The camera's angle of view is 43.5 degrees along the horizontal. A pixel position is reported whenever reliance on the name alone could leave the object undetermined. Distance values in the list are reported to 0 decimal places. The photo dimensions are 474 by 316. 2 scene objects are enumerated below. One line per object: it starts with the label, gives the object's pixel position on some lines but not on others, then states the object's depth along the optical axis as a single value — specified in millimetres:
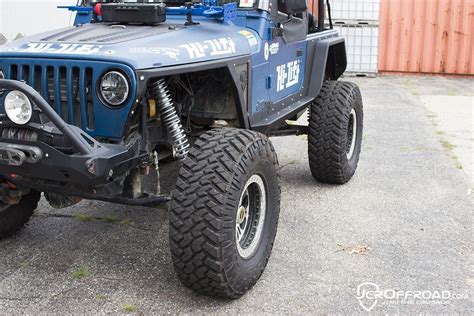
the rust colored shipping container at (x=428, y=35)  12492
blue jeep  3088
